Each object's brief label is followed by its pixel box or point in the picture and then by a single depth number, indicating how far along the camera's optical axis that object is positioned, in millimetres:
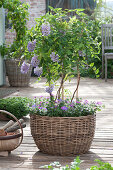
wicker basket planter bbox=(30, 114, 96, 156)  2387
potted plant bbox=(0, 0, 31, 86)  6547
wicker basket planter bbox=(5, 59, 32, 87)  6527
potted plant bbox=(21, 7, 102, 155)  2396
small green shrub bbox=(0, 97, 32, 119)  3662
